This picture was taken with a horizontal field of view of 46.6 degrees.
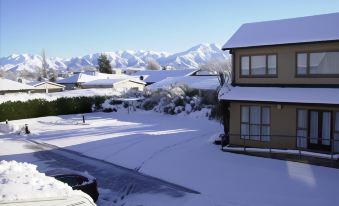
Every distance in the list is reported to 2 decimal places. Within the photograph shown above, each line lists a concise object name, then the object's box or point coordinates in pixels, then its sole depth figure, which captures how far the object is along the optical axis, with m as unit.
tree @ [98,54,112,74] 100.62
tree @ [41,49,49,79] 137.26
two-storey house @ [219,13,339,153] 17.73
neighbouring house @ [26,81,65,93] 65.56
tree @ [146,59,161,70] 147.38
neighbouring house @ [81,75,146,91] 62.60
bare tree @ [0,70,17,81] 141.77
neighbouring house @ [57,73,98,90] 73.94
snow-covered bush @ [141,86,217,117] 36.87
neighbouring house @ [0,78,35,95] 45.38
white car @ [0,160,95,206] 5.41
